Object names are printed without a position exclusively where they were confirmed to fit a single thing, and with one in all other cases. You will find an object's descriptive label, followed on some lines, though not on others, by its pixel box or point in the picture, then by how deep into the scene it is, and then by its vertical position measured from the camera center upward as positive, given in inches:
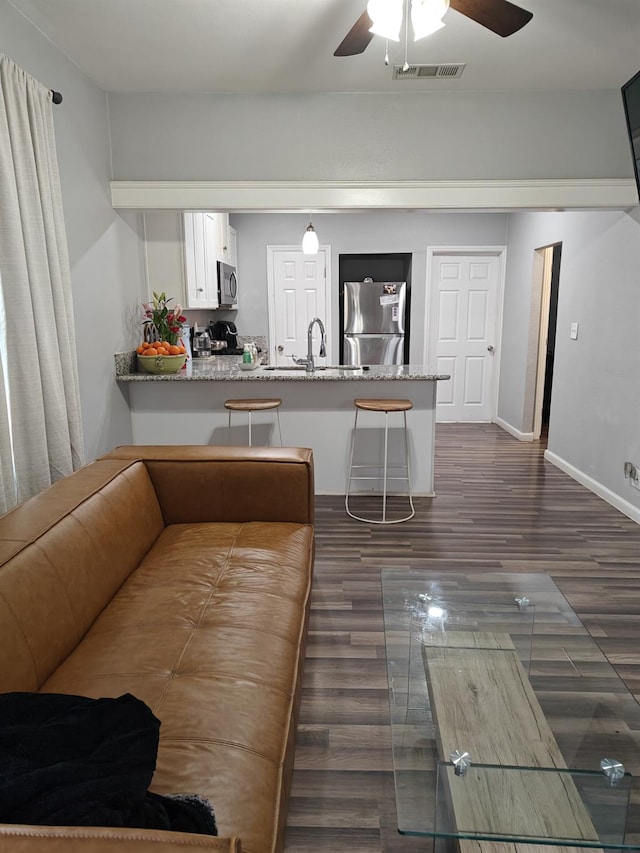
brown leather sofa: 43.6 -35.5
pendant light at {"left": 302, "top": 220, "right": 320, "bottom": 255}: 187.9 +22.4
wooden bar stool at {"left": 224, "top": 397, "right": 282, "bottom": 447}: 150.1 -25.3
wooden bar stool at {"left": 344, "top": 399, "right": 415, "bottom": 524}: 145.3 -25.4
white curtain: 90.1 +1.9
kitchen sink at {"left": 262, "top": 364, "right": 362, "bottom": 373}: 172.9 -17.8
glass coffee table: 46.1 -41.9
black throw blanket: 33.2 -30.0
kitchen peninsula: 160.9 -29.6
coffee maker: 245.4 -10.3
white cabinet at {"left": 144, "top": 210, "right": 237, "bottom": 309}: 168.9 +17.0
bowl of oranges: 156.5 -13.0
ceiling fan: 80.1 +42.6
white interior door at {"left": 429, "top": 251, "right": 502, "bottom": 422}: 258.1 -10.3
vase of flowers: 157.1 -8.1
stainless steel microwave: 213.6 +9.5
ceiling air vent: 117.0 +50.0
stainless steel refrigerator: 257.1 -6.1
